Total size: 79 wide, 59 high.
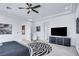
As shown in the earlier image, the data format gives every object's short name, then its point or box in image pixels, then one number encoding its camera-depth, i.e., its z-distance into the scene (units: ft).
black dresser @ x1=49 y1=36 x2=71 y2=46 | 9.55
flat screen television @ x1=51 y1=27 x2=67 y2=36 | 10.29
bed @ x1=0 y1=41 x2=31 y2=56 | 3.41
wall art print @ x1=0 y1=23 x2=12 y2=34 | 7.14
